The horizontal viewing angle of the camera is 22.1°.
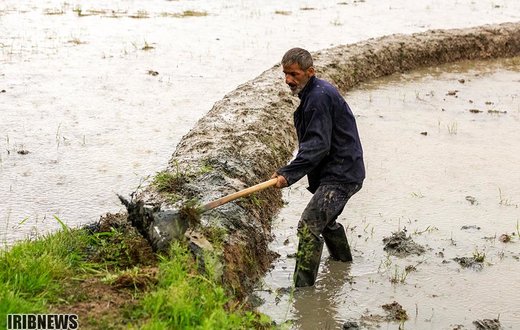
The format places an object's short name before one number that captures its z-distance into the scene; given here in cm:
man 838
